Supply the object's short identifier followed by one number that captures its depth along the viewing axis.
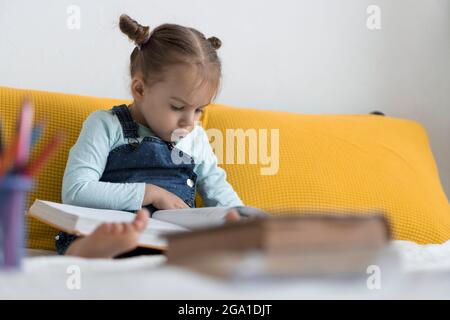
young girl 1.16
